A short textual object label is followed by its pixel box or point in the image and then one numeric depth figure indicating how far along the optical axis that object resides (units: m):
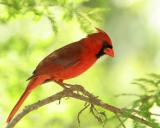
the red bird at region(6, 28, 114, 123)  5.58
